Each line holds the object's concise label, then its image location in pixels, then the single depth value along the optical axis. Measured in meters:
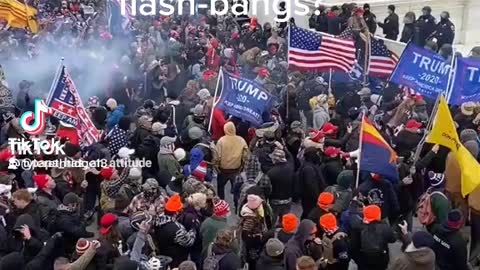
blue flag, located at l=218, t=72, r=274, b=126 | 12.26
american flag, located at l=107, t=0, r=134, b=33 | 20.77
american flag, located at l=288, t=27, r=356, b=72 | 13.75
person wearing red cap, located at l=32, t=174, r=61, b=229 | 9.10
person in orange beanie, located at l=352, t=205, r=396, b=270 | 8.57
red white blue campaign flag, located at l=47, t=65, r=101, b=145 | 11.52
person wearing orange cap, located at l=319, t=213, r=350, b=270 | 8.55
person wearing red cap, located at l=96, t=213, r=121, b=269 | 8.07
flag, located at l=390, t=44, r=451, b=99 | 12.05
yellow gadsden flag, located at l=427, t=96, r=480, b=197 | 9.08
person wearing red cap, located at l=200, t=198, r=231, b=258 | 8.88
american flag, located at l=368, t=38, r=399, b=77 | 14.45
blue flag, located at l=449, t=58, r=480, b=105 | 11.62
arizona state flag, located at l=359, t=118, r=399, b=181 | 9.91
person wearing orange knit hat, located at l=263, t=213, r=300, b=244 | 8.62
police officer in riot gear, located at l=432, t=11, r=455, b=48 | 19.27
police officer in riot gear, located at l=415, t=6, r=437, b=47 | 19.55
